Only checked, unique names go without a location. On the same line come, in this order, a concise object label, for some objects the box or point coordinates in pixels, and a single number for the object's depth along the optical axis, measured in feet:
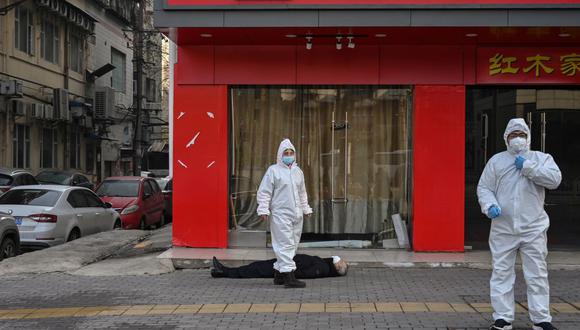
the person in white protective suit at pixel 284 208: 26.02
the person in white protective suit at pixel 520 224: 18.11
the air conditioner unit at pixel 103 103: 102.37
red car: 53.06
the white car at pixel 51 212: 37.55
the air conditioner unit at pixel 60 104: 86.69
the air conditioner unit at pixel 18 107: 77.10
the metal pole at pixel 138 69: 102.53
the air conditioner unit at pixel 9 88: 71.84
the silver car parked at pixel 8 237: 32.91
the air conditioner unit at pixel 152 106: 137.18
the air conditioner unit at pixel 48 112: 83.74
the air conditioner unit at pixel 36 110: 81.25
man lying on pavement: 28.14
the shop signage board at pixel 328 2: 29.14
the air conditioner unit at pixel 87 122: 98.76
